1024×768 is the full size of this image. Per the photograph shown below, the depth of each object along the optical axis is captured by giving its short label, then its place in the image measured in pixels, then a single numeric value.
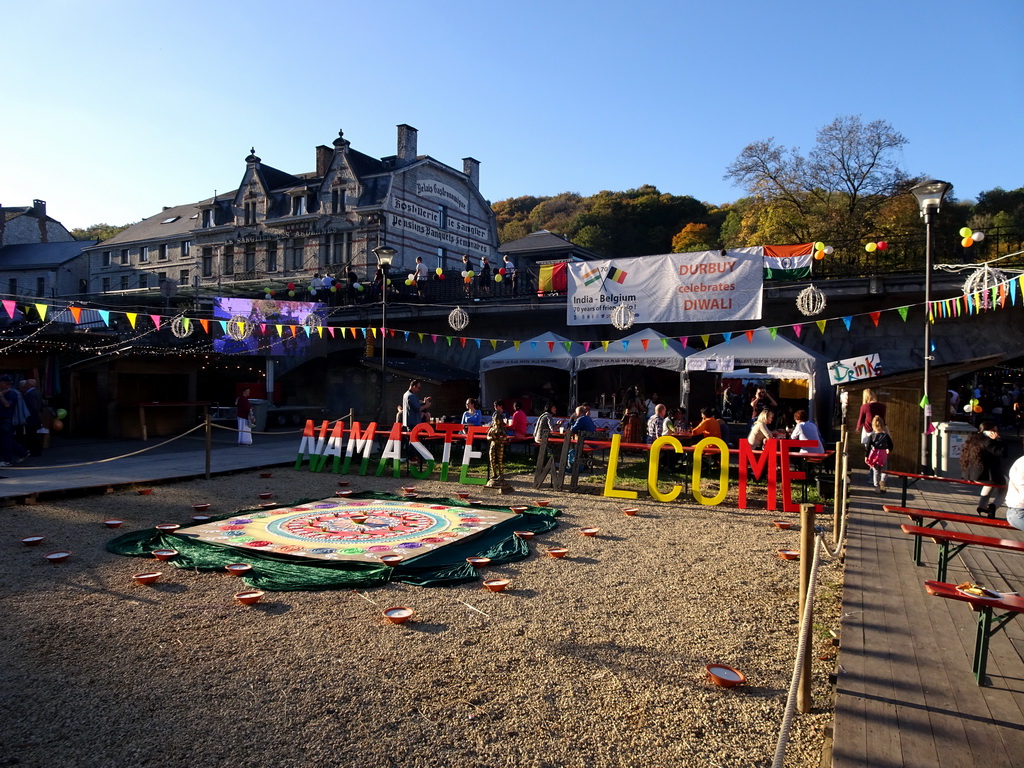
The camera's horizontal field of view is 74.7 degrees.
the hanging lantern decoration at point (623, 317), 18.31
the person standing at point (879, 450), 10.11
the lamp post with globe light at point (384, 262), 14.11
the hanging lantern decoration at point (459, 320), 21.42
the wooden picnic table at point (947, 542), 4.98
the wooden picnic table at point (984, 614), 3.54
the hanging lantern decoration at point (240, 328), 20.67
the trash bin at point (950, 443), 10.84
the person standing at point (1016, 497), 5.17
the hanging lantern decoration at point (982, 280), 10.99
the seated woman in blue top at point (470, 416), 14.52
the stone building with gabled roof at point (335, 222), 31.53
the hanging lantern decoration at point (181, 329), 19.54
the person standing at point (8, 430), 12.91
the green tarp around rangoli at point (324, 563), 6.09
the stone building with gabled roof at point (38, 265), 43.88
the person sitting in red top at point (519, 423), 15.08
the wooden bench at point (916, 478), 7.95
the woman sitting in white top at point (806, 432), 10.85
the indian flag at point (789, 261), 16.02
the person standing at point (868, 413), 11.41
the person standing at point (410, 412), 13.84
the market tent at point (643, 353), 16.39
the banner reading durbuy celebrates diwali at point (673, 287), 16.77
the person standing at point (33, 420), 14.52
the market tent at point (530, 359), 17.73
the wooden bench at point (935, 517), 5.76
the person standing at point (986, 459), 8.49
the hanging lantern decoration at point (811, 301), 16.62
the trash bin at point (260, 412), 20.95
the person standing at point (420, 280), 23.25
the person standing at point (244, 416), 17.55
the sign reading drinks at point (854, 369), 14.52
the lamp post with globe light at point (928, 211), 9.86
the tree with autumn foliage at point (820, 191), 26.27
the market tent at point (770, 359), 15.13
